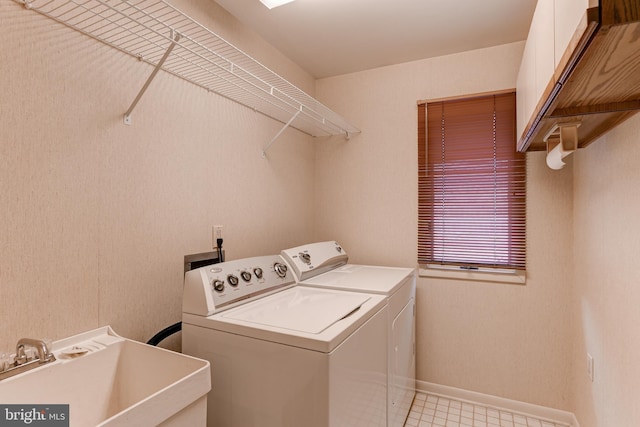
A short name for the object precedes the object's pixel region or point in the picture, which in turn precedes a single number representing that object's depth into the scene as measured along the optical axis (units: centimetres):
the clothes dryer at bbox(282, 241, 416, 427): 182
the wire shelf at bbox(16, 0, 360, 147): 118
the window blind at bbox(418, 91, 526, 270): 232
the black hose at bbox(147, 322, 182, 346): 142
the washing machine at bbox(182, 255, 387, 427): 114
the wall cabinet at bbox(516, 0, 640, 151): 70
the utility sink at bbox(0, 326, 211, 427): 91
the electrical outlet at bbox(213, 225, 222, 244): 184
